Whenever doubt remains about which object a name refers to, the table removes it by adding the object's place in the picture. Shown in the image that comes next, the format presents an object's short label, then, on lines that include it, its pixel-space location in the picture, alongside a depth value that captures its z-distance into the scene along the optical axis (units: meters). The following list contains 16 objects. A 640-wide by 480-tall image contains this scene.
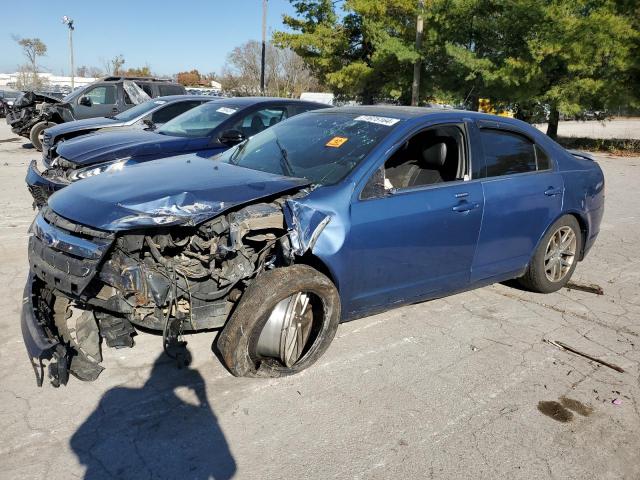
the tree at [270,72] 52.00
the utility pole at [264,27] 29.00
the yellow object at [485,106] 21.64
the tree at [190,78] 72.79
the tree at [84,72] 96.41
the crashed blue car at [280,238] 2.97
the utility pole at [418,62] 18.99
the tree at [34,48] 62.19
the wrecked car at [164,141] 5.55
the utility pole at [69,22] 37.25
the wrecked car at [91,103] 12.70
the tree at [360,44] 22.03
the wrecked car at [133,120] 7.51
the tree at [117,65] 60.94
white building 66.85
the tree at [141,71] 70.11
